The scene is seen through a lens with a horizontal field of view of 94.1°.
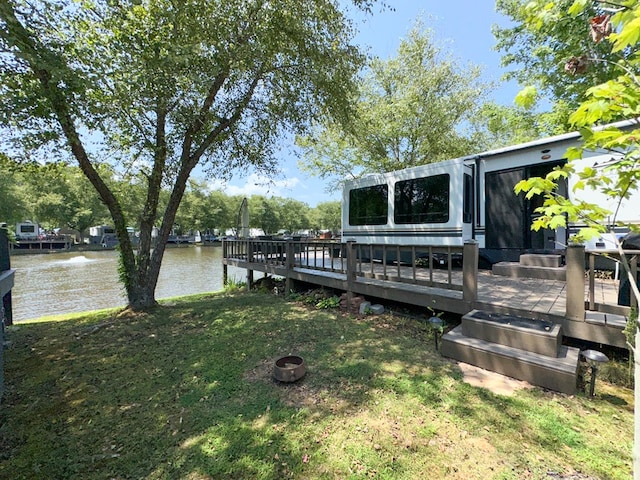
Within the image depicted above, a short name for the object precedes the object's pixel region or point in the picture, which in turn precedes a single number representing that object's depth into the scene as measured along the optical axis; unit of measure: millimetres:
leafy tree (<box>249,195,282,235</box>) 44719
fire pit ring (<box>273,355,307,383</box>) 3049
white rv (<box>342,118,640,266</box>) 5523
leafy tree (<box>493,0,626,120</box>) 6930
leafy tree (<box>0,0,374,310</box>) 4195
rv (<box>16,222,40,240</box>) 35219
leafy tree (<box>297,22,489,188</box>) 12141
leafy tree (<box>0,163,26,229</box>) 22266
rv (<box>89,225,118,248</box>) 36644
